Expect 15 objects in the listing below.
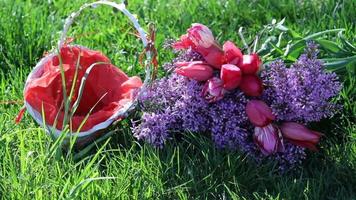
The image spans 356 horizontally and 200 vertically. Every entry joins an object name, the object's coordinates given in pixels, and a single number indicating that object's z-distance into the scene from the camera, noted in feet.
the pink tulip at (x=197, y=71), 8.38
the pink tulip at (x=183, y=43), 8.66
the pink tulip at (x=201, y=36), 8.48
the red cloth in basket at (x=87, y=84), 9.01
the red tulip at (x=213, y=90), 8.21
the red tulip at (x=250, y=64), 8.28
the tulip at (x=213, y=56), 8.44
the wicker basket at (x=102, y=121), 8.61
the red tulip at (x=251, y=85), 8.24
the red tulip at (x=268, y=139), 8.20
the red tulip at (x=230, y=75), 8.14
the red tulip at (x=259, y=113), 8.18
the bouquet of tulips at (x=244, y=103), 8.26
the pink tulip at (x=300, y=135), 8.27
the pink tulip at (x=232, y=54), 8.39
